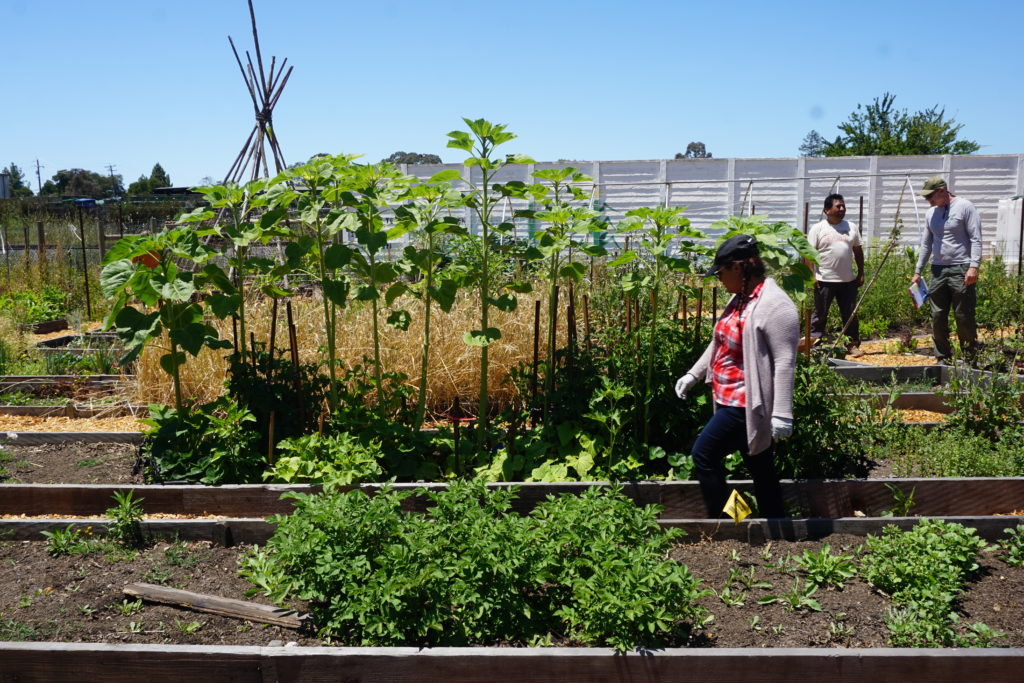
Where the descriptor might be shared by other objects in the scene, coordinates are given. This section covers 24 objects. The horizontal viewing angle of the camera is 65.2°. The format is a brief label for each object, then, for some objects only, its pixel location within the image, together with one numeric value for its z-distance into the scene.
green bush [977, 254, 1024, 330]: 9.30
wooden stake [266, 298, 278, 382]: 5.11
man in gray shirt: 7.83
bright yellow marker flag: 4.11
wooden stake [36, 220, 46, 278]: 14.50
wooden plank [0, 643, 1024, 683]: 2.94
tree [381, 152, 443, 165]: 50.92
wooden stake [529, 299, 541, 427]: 5.06
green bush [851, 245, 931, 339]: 11.05
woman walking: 3.99
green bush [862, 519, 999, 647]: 3.23
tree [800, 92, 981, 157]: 44.38
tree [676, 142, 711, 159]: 101.19
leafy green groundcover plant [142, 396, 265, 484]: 4.75
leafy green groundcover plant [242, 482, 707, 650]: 3.05
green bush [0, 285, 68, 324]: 11.69
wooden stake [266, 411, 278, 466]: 4.79
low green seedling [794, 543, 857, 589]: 3.76
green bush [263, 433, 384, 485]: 4.53
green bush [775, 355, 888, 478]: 4.71
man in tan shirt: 9.08
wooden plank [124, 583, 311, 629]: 3.41
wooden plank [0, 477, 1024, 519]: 4.59
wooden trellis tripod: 10.86
